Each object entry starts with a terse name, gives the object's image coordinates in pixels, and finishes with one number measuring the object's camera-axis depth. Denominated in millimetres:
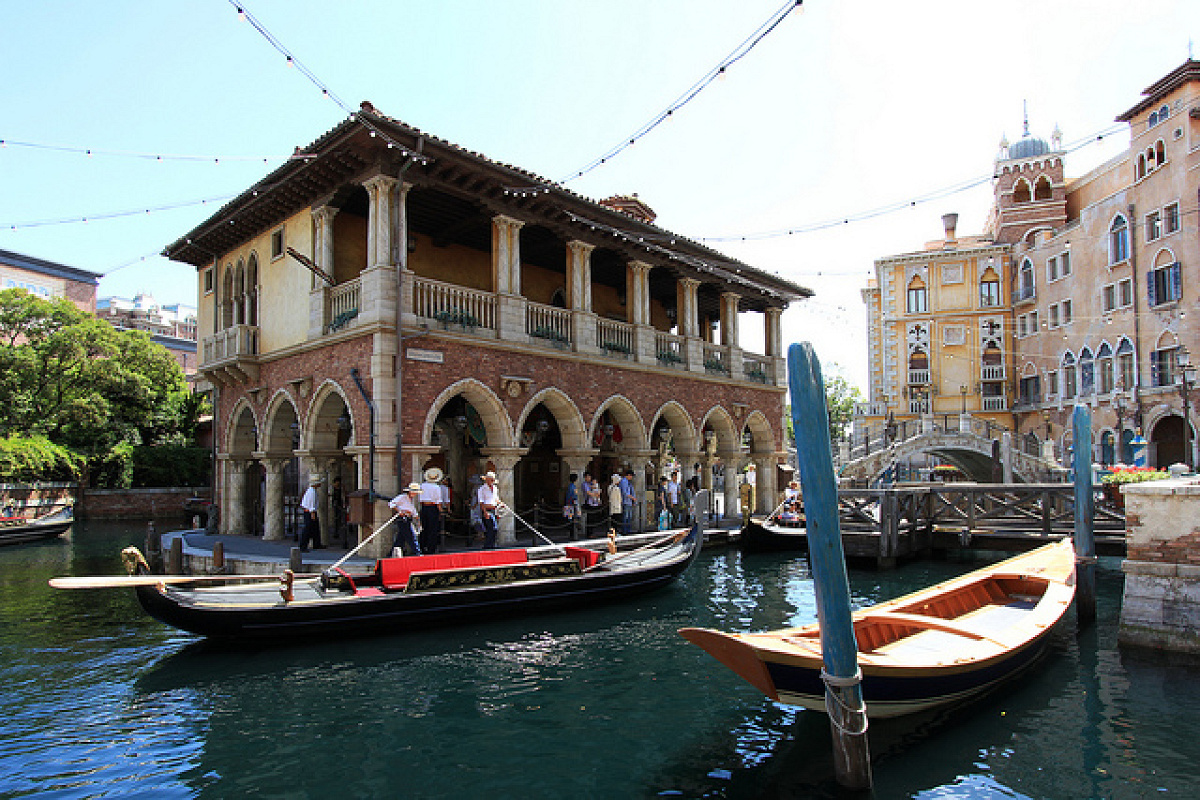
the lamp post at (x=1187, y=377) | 19480
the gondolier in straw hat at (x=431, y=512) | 11477
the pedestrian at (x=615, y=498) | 15383
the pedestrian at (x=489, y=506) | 11922
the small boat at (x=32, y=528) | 20969
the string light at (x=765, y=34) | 6552
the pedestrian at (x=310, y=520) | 12820
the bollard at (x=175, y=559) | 12125
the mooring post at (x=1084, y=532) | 9344
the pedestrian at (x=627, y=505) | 15906
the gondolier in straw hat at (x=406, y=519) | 10445
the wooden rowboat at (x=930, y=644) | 4922
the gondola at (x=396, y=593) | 7676
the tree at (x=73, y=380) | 27594
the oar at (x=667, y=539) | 11393
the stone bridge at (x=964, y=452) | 24641
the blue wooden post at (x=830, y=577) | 4586
